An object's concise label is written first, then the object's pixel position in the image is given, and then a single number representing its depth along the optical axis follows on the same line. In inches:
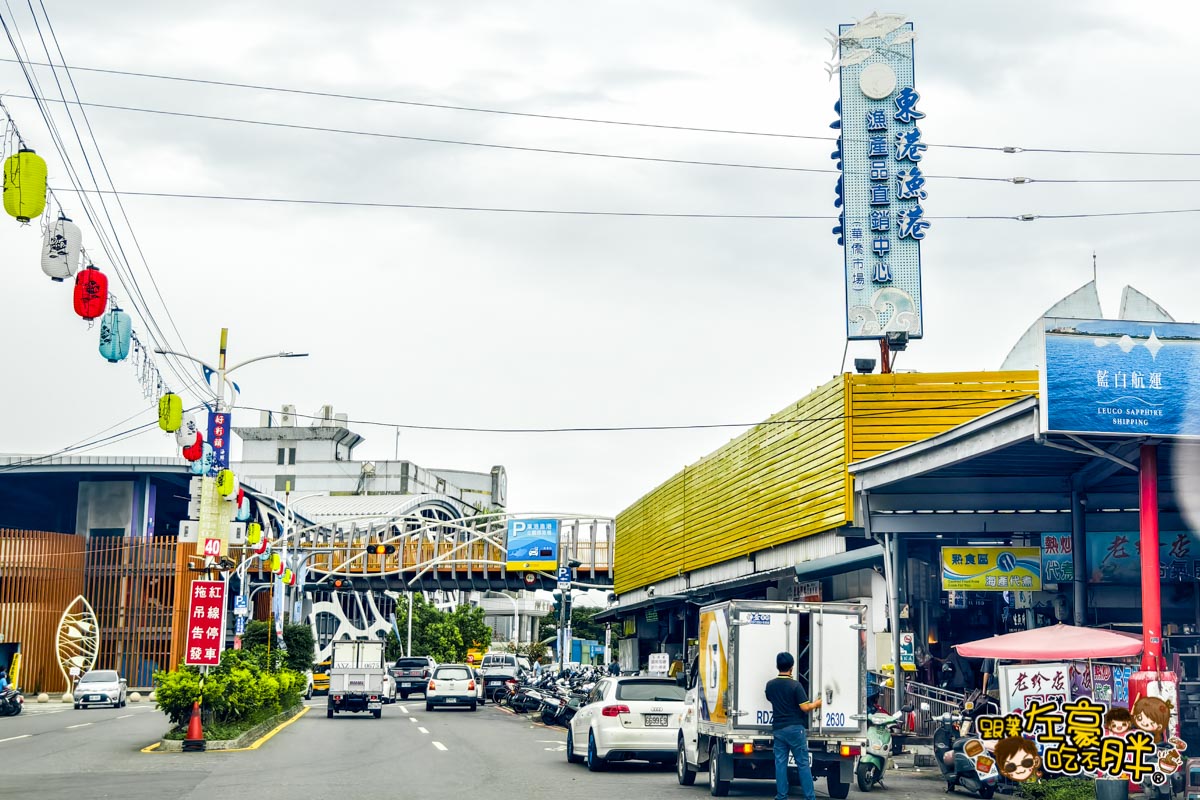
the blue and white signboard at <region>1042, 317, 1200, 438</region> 773.9
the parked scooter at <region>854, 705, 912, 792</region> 731.4
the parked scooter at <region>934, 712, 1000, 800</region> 696.4
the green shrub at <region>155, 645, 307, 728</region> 1013.2
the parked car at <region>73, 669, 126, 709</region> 2046.0
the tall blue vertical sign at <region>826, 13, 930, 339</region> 1315.2
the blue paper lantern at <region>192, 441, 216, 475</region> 1248.3
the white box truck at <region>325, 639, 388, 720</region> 1566.2
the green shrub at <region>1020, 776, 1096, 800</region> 655.8
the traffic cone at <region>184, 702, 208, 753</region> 992.2
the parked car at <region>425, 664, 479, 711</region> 1784.0
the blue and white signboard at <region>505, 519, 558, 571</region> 2716.5
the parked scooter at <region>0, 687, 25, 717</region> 1760.6
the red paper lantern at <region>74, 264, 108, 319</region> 773.3
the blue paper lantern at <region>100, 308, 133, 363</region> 843.4
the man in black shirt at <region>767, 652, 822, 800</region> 592.1
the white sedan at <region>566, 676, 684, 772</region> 832.9
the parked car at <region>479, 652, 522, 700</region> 2094.0
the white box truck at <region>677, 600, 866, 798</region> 663.8
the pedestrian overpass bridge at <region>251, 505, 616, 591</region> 2849.4
